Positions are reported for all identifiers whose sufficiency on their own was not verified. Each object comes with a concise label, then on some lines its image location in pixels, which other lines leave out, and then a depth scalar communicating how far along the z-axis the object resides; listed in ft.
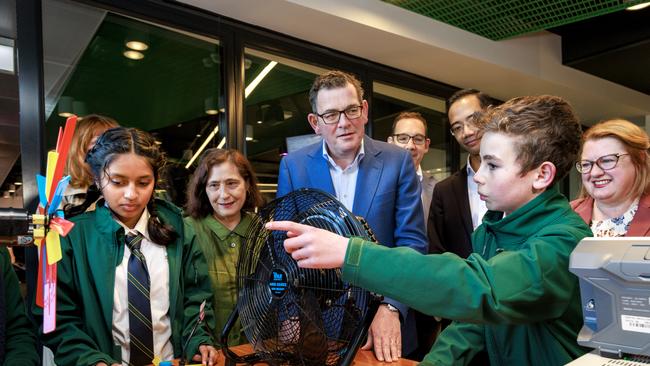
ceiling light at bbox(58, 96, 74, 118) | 8.31
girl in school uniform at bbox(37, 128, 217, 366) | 4.70
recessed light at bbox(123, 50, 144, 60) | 9.58
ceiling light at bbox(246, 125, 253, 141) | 10.85
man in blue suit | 5.20
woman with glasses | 6.93
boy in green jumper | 2.88
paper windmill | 3.00
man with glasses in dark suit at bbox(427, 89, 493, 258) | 7.76
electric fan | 3.12
